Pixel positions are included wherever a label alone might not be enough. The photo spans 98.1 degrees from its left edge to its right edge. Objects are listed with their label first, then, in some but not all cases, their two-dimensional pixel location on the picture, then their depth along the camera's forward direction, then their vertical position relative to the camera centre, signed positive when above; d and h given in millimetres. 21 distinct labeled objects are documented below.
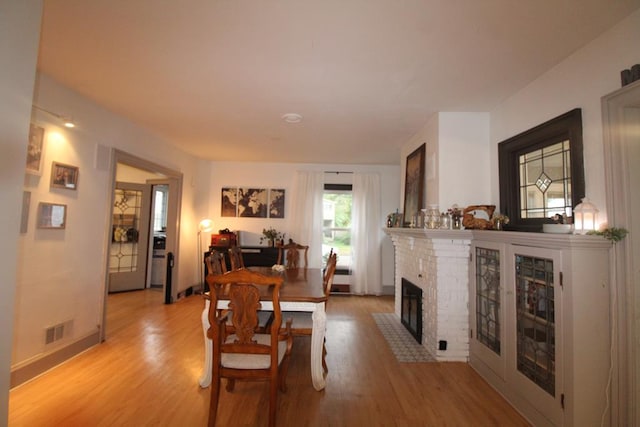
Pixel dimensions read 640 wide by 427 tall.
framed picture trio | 5645 +484
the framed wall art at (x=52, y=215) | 2400 +46
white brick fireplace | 2771 -647
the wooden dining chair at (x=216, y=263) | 2372 -347
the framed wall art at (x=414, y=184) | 3424 +611
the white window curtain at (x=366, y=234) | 5426 -100
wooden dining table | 2121 -693
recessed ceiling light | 3154 +1273
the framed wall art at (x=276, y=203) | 5637 +480
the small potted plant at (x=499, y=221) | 2562 +109
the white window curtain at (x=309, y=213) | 5480 +295
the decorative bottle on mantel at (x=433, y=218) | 2830 +132
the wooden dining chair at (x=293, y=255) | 3987 -416
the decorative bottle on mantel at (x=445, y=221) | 2779 +103
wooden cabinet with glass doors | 1610 -603
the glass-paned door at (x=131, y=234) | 5320 -221
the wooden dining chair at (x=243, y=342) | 1672 -719
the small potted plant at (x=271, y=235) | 5371 -174
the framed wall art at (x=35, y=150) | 2264 +581
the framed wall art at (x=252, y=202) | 5648 +484
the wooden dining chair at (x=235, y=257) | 3102 -391
